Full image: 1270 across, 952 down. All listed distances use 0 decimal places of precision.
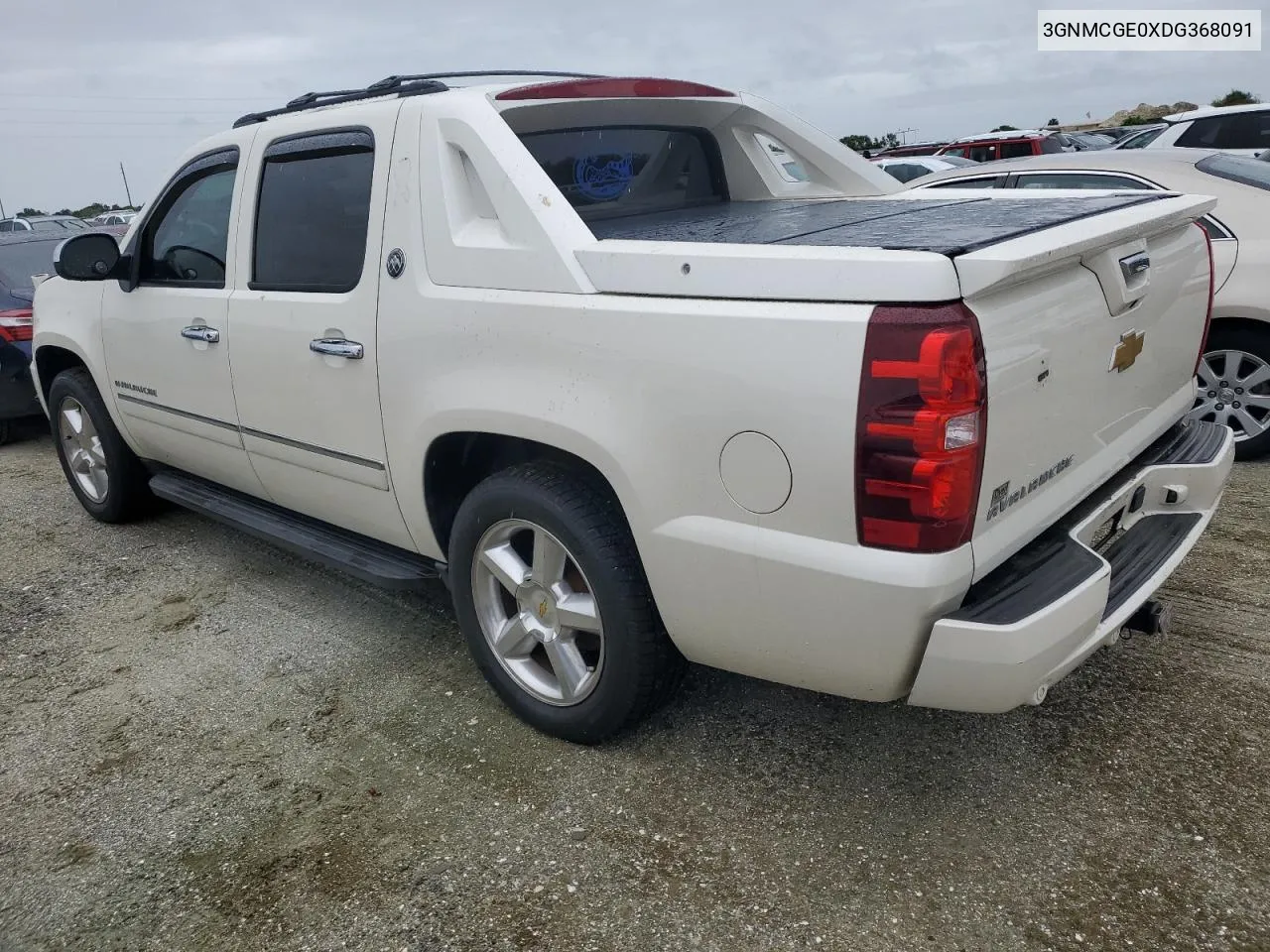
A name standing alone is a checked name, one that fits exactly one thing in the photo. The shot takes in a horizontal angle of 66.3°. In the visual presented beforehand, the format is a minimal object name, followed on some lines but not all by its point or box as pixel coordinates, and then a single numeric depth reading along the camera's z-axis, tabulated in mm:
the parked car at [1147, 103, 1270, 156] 9125
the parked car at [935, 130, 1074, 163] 16719
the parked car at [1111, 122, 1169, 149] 10452
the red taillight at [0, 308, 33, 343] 6746
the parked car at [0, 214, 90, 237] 17427
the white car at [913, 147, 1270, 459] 4754
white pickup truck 2020
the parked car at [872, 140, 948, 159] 23125
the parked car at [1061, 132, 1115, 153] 17609
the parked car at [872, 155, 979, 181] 15739
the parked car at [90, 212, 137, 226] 20391
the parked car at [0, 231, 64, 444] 6770
